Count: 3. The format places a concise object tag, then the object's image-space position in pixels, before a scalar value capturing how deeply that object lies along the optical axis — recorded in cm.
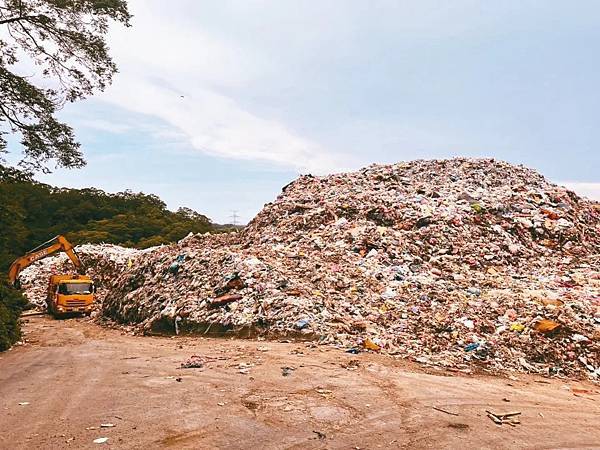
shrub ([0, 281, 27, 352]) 878
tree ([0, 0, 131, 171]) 911
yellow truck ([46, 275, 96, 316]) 1484
